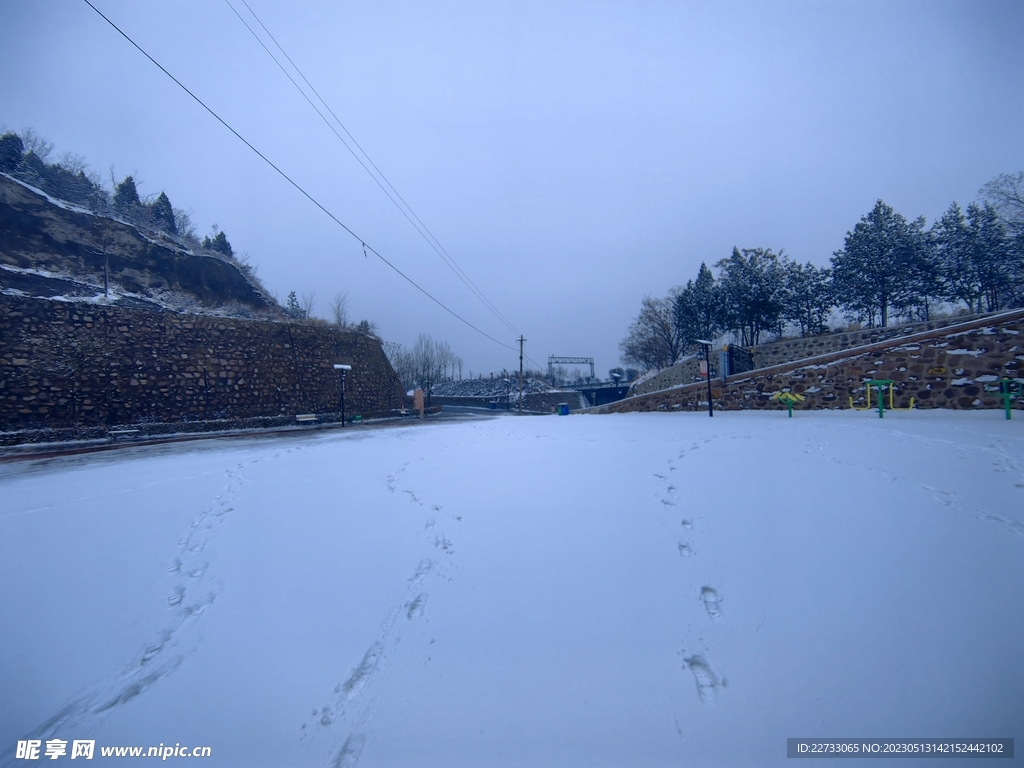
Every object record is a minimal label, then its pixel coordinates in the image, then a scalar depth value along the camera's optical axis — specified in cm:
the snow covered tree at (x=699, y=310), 2769
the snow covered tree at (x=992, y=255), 1582
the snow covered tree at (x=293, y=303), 4001
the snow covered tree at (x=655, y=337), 3481
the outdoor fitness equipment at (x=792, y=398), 1111
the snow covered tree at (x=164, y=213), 2273
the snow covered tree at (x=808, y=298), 2392
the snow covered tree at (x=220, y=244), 2712
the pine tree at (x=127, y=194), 2192
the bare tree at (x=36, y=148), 1638
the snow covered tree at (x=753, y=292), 2508
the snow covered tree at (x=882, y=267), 2008
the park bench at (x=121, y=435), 1120
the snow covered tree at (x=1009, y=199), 1242
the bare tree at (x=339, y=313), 3371
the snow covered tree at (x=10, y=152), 1519
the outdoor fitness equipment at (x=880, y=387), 804
